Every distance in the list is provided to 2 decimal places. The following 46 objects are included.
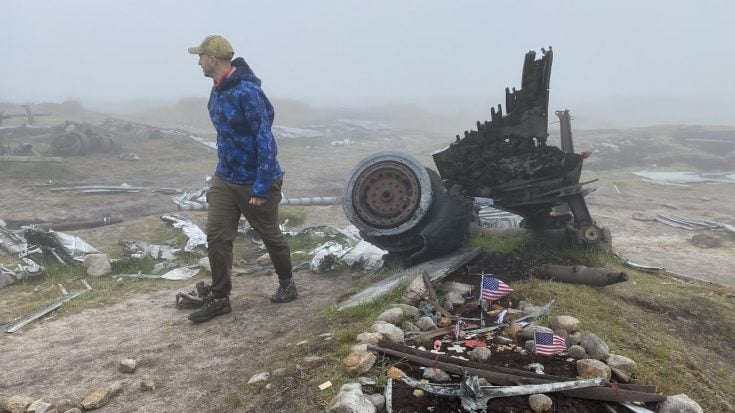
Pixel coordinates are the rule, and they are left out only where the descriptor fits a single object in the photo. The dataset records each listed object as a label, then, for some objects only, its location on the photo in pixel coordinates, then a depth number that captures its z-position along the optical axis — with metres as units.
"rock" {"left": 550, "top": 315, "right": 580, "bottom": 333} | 3.65
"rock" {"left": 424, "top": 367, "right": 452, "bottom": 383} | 2.95
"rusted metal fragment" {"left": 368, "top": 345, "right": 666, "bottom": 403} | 2.71
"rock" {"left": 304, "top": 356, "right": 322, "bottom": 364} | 3.39
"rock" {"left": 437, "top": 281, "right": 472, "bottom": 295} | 4.81
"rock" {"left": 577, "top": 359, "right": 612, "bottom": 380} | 2.92
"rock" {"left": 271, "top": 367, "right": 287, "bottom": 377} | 3.31
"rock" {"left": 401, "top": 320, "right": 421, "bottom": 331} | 3.81
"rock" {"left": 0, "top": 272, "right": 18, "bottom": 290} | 6.67
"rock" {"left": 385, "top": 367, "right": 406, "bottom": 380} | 2.96
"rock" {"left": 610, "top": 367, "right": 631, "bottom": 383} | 2.98
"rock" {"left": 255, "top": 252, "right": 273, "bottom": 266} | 7.84
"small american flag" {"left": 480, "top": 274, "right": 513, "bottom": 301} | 4.33
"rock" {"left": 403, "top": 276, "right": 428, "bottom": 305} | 4.45
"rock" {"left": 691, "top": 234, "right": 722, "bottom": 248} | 10.69
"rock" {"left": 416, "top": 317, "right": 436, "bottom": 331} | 3.82
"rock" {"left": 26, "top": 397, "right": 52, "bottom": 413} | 3.09
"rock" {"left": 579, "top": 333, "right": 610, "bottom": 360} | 3.25
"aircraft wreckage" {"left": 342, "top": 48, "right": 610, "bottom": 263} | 5.29
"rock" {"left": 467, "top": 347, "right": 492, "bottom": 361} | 3.20
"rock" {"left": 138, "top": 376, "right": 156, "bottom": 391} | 3.47
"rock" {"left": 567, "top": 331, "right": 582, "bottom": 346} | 3.45
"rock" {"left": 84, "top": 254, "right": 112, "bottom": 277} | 7.12
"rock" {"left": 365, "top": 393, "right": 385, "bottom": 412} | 2.68
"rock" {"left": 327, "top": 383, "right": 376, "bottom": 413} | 2.60
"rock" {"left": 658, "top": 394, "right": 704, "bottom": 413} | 2.67
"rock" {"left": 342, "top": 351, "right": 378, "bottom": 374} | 3.05
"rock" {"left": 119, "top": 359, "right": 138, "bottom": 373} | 3.81
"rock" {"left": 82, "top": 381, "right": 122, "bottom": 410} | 3.24
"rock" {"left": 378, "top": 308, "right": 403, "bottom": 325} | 3.94
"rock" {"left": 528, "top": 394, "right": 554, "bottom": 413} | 2.63
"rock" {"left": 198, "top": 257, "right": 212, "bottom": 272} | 7.42
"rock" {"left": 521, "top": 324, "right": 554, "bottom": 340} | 3.54
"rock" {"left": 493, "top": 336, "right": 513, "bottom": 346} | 3.51
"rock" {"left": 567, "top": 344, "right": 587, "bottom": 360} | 3.24
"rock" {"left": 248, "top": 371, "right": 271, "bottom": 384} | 3.31
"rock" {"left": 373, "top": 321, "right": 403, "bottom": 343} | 3.55
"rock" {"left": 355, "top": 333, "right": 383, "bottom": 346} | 3.45
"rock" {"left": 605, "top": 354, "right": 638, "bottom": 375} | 3.09
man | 4.69
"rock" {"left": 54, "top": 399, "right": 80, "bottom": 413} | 3.18
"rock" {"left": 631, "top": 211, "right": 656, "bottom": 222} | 13.26
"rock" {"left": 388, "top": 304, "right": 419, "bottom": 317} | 4.11
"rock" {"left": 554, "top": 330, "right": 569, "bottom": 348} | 3.48
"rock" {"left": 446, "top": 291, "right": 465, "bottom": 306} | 4.51
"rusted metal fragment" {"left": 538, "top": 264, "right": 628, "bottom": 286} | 4.89
